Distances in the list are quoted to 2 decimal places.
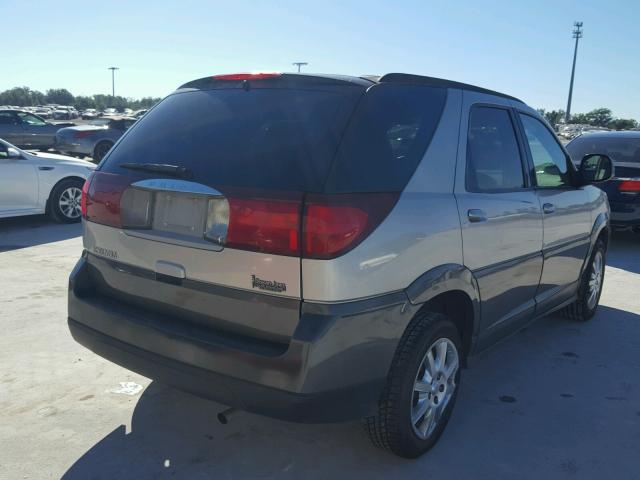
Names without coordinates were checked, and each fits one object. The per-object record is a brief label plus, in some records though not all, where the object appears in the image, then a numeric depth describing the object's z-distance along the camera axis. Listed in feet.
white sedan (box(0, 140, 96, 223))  26.45
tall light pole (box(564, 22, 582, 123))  190.08
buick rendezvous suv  7.76
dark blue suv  25.73
